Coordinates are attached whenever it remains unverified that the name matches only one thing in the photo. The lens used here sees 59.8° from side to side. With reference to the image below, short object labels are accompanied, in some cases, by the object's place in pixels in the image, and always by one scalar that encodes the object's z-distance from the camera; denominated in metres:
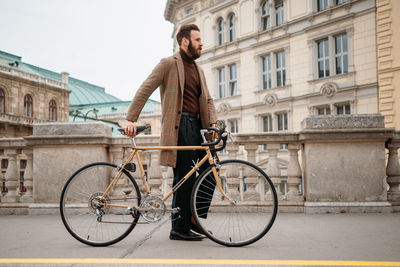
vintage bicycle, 3.25
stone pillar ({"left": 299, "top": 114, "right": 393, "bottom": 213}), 4.87
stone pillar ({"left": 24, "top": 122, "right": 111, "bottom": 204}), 5.17
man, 3.47
